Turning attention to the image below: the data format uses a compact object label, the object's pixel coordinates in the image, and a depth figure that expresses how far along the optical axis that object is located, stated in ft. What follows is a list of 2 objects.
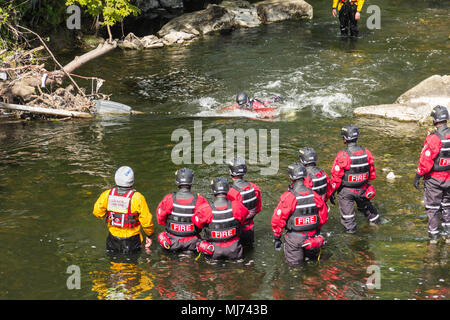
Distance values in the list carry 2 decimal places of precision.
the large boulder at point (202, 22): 82.94
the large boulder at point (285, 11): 88.48
